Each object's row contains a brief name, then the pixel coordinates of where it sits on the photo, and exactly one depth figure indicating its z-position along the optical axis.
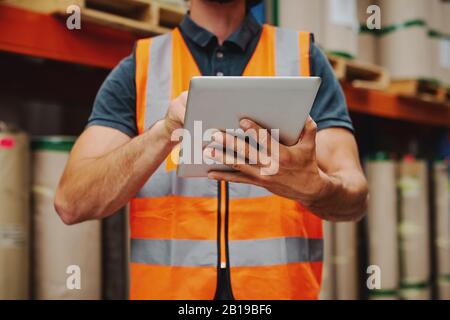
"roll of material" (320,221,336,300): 2.81
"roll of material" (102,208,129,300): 2.12
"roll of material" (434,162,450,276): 3.46
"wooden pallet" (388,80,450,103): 3.21
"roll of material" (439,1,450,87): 3.48
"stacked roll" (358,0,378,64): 3.26
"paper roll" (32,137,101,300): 1.88
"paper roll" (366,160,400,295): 3.08
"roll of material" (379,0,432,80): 3.23
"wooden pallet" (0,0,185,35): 1.82
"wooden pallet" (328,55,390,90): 2.85
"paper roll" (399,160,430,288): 3.21
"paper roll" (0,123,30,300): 1.77
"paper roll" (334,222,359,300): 2.96
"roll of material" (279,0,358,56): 2.67
